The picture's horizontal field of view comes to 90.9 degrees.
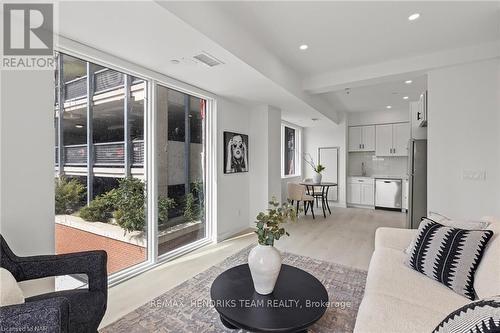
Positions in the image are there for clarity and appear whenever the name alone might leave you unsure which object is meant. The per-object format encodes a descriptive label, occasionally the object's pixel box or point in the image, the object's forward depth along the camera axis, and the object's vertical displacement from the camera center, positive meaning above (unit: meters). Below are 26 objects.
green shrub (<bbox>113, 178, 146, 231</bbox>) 2.83 -0.48
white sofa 1.26 -0.80
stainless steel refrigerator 3.97 -0.27
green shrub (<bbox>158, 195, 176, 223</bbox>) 3.22 -0.56
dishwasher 6.17 -0.70
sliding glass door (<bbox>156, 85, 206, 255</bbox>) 3.25 -0.04
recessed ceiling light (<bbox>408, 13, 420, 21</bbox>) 2.39 +1.46
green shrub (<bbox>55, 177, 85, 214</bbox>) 2.29 -0.29
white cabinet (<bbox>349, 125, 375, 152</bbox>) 6.85 +0.76
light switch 3.01 -0.12
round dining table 5.61 -0.65
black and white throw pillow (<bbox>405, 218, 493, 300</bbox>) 1.58 -0.63
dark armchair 1.39 -0.69
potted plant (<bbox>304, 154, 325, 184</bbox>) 5.82 -0.27
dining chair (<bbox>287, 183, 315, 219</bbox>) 5.43 -0.64
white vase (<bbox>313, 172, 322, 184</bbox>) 5.90 -0.31
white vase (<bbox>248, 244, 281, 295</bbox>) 1.68 -0.70
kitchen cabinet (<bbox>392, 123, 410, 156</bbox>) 6.38 +0.71
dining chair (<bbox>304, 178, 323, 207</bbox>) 5.74 -0.67
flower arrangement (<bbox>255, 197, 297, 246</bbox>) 1.76 -0.43
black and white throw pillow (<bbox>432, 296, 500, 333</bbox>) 0.67 -0.45
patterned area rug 1.89 -1.24
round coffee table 1.45 -0.91
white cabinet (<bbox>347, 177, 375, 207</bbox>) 6.64 -0.72
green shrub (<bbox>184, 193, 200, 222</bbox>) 3.71 -0.69
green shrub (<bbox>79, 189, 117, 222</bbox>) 2.53 -0.47
